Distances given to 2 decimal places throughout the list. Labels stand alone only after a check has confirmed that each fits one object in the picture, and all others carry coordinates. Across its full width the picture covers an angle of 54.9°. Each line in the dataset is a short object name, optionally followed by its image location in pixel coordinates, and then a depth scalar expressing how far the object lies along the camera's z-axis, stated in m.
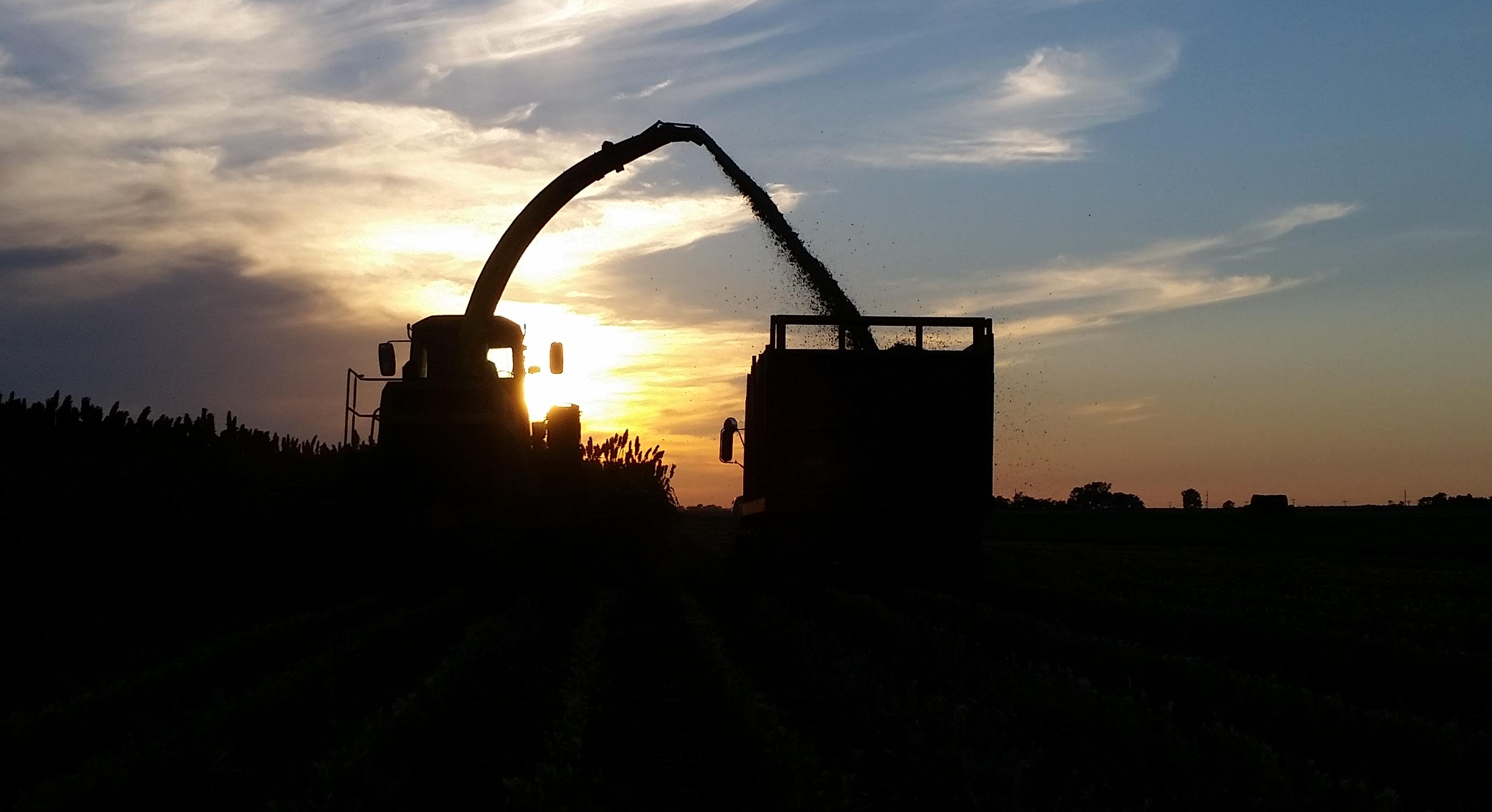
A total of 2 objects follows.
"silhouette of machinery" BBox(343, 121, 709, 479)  20.03
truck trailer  17.91
